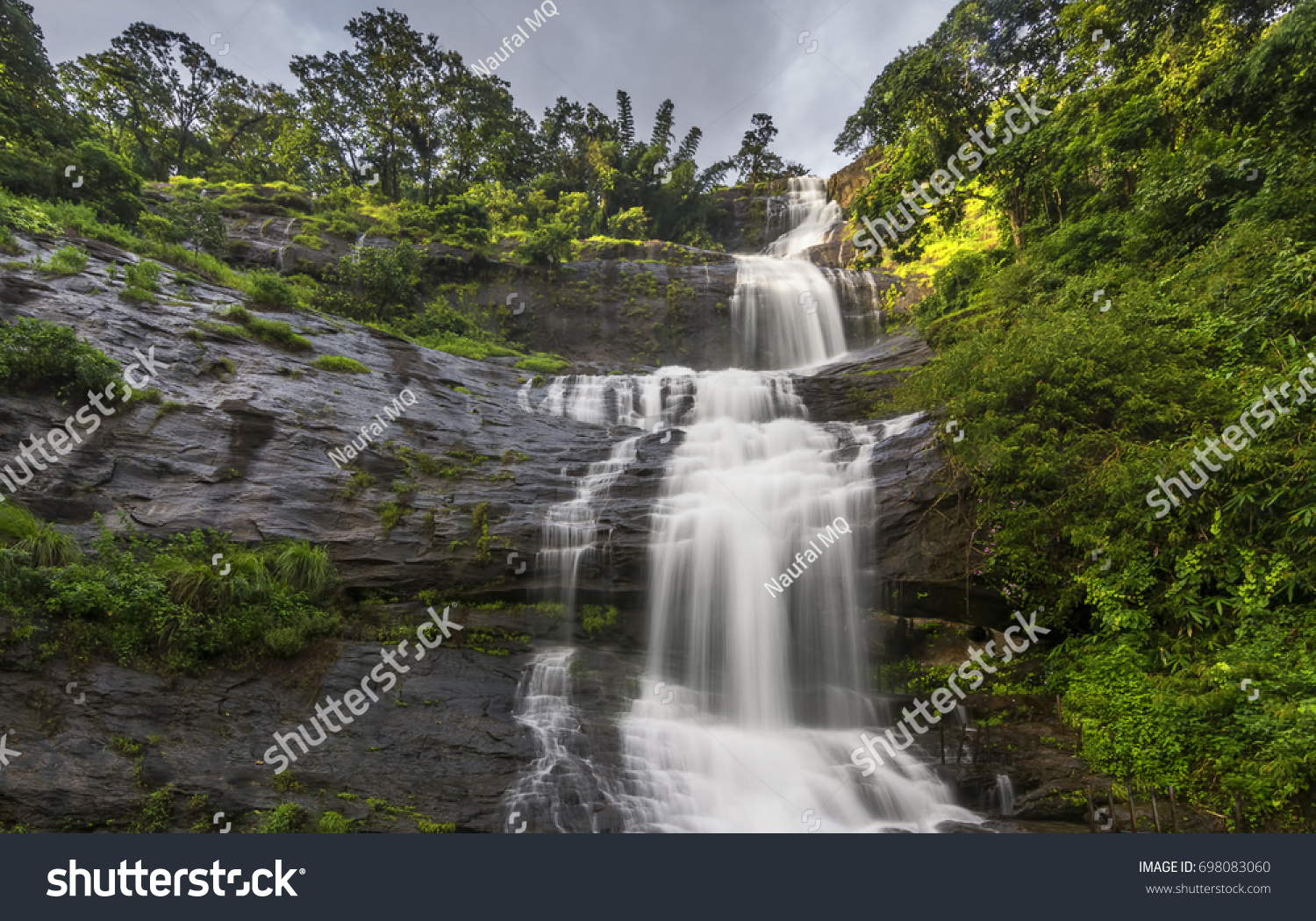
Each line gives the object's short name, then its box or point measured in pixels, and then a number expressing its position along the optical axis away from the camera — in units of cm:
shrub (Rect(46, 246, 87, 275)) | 1188
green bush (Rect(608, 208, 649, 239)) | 3488
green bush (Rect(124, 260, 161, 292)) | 1276
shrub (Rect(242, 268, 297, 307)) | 1541
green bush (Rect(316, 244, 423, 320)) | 2092
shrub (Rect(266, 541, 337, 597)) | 889
